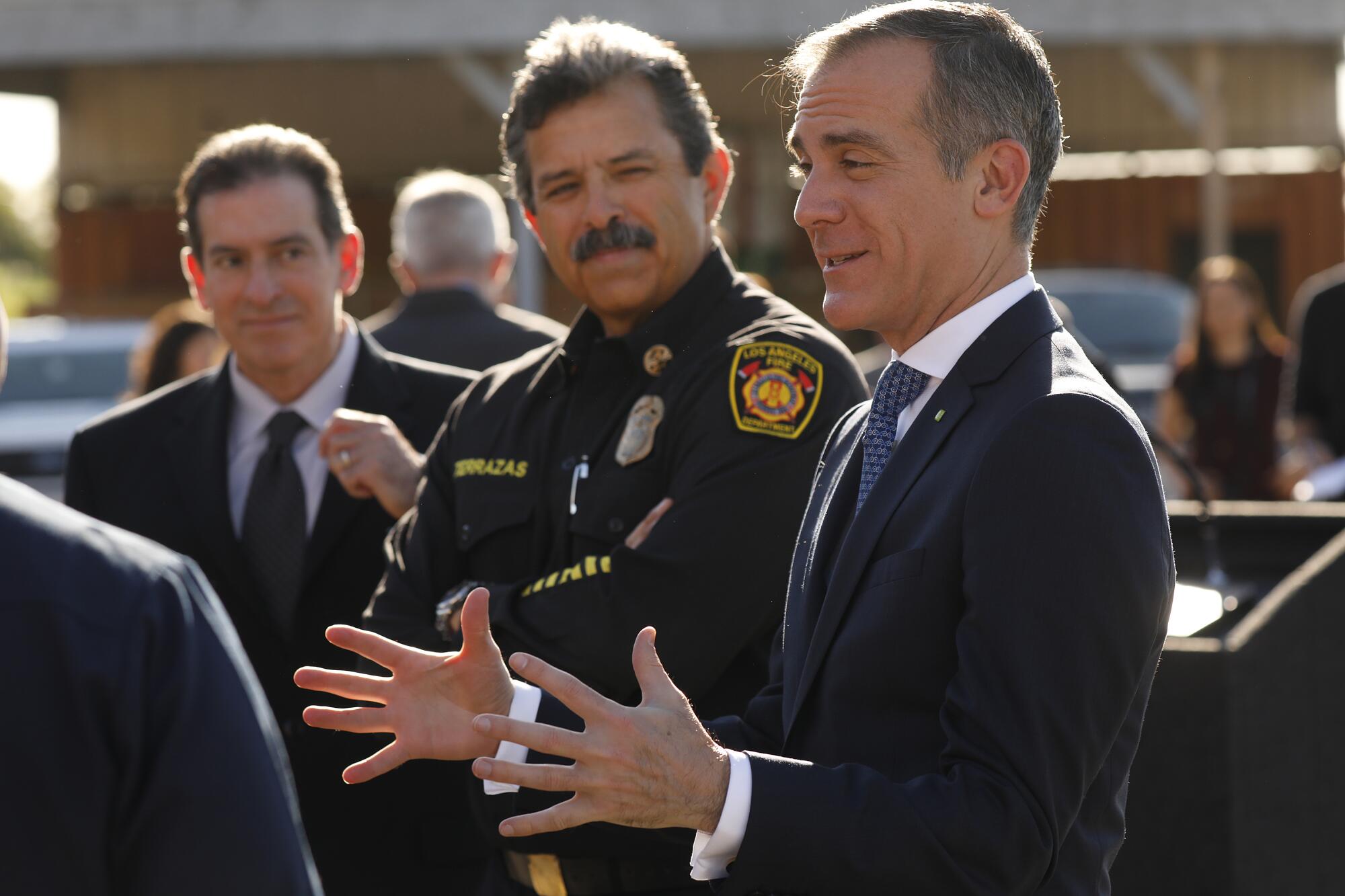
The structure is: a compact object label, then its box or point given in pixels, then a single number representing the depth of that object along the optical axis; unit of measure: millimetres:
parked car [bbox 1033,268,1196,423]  12945
